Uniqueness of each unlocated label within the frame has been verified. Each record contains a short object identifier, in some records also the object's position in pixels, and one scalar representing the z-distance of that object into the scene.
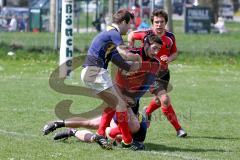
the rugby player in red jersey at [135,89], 20.23
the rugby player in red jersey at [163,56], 22.50
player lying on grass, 19.97
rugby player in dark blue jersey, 19.56
